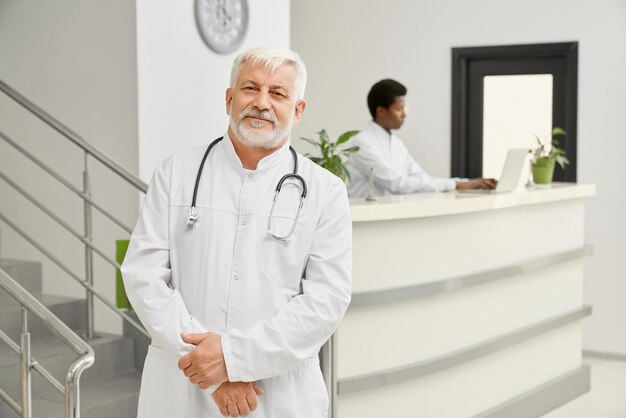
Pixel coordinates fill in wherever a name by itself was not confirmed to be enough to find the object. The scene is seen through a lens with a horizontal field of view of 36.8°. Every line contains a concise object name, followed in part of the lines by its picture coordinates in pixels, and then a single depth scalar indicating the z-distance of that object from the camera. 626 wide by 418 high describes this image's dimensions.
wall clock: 4.90
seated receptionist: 4.93
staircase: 3.91
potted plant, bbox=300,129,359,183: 4.10
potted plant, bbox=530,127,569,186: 5.39
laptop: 4.81
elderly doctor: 2.30
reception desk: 3.83
